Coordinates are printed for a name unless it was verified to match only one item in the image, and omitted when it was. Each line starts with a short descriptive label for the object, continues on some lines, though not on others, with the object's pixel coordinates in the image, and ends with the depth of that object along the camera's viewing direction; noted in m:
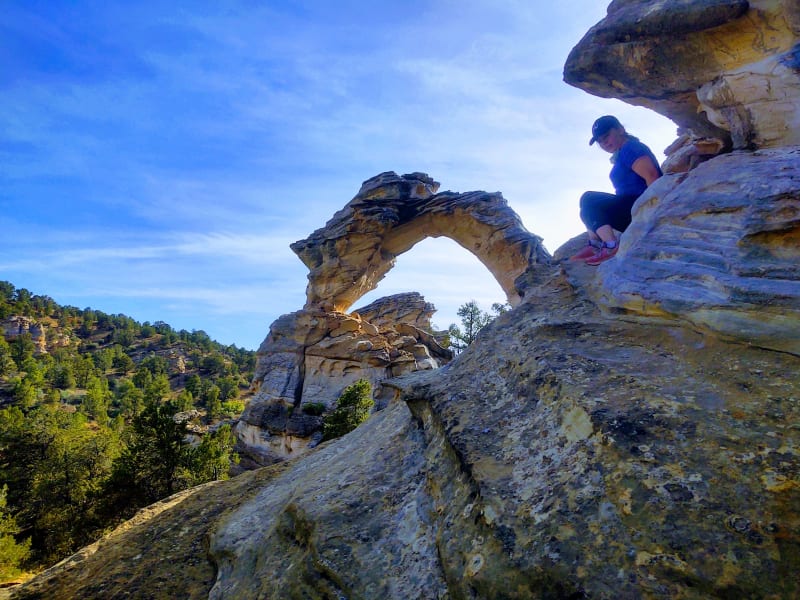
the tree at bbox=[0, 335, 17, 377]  67.38
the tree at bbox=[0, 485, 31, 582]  17.98
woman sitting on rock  6.78
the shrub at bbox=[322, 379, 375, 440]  23.88
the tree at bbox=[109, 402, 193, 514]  21.62
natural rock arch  24.98
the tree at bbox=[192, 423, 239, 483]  22.78
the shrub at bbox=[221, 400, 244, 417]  55.50
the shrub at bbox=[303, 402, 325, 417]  28.88
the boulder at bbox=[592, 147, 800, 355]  3.82
